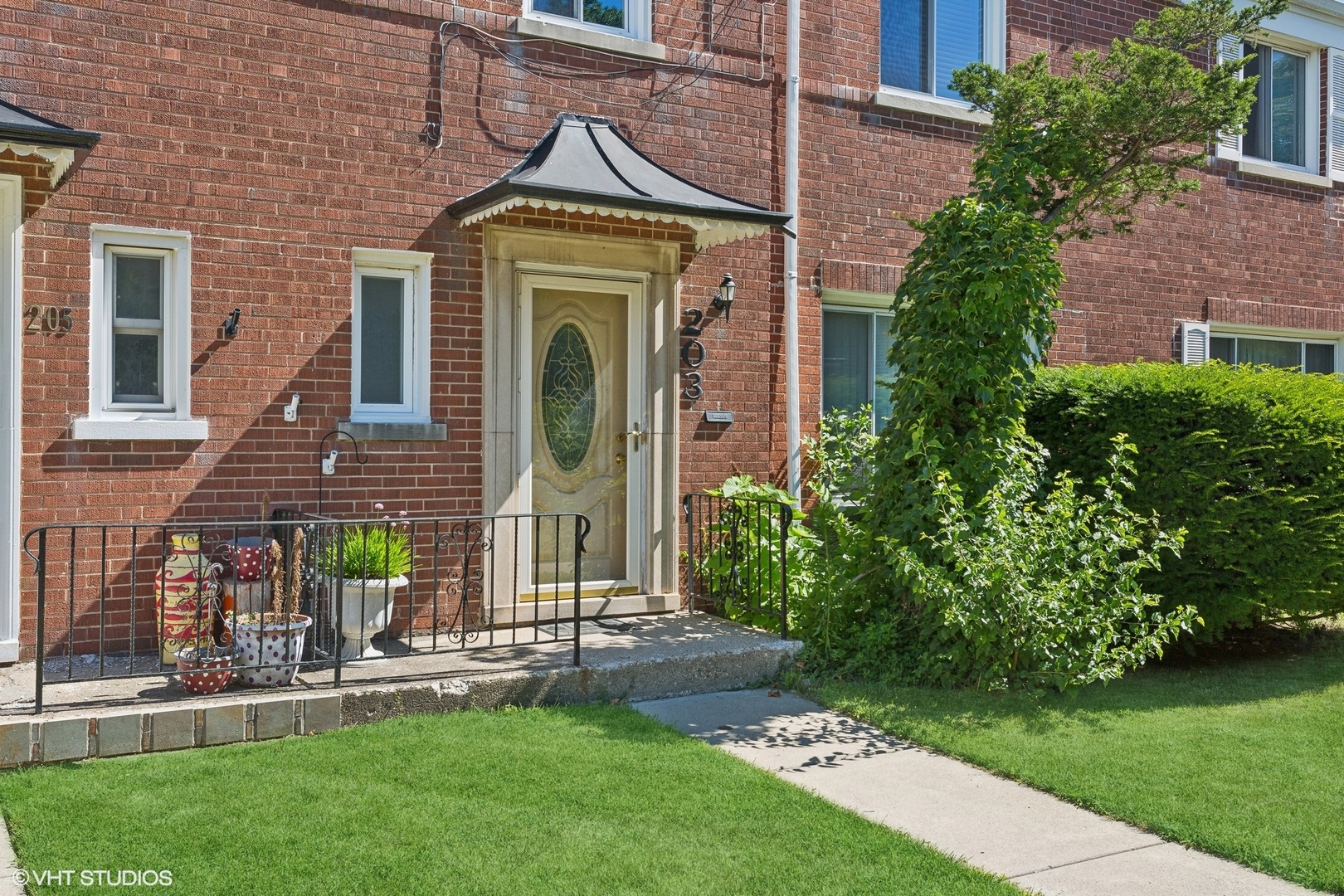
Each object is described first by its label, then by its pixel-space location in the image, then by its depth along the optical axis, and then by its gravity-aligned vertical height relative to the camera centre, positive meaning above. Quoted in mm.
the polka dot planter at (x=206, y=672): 5551 -1049
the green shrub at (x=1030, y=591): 6312 -729
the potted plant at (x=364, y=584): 6301 -709
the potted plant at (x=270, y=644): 5727 -948
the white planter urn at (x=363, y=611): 6301 -857
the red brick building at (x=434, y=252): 6395 +1291
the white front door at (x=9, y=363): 6207 +477
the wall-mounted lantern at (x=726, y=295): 8359 +1165
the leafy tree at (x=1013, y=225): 6766 +1397
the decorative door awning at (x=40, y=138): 5598 +1533
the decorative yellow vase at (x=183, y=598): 6027 -773
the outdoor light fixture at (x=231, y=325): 6691 +740
